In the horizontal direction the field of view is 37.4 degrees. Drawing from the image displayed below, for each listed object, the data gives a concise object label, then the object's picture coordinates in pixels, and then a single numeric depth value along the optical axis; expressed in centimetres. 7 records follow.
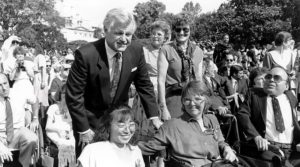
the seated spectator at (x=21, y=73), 607
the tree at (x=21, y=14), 4347
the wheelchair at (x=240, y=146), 392
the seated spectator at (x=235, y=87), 676
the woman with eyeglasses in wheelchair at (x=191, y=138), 344
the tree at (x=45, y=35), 4496
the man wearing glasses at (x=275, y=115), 430
